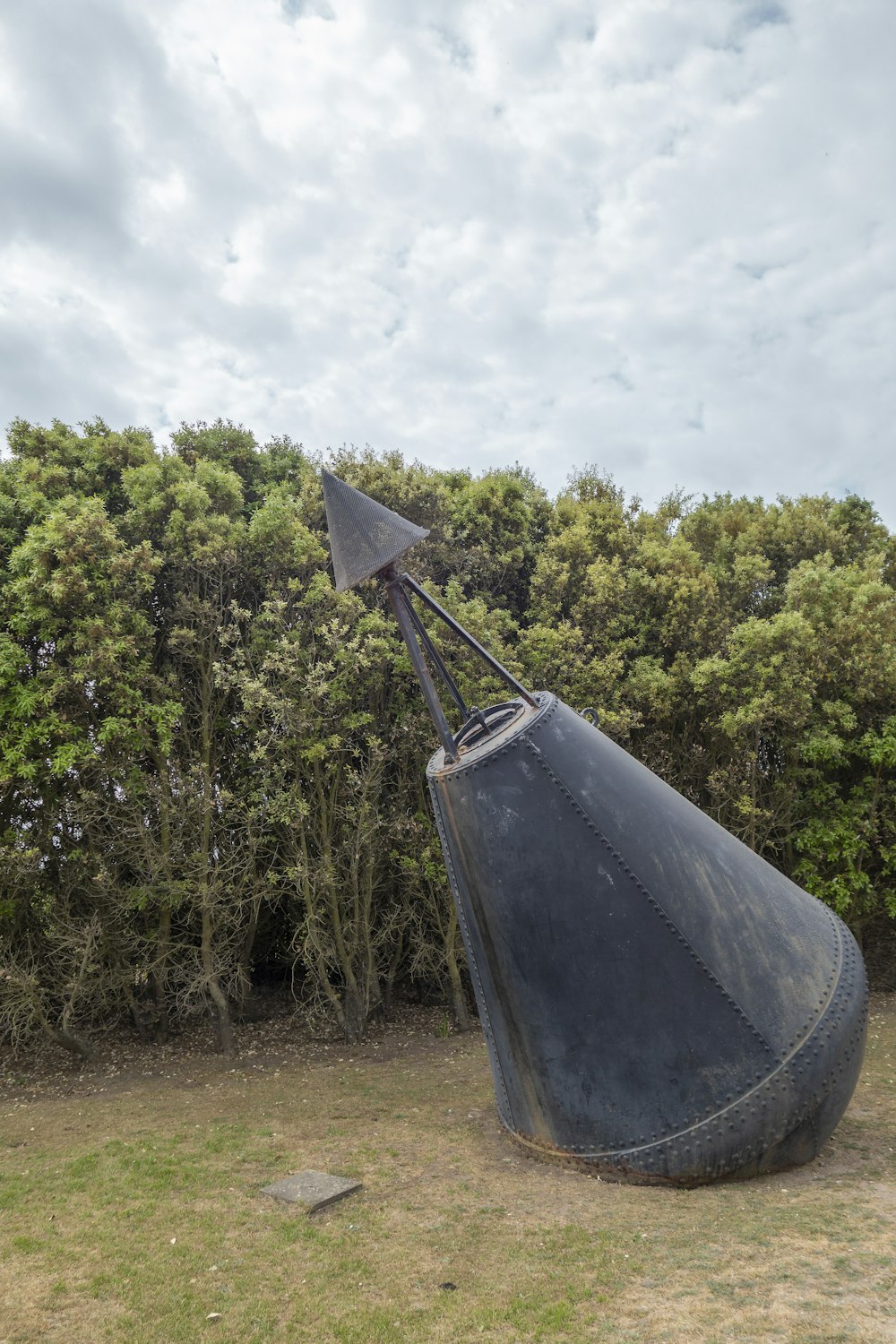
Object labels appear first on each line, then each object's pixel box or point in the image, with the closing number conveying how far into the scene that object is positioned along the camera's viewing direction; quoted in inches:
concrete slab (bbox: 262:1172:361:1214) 317.4
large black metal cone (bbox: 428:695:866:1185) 291.9
